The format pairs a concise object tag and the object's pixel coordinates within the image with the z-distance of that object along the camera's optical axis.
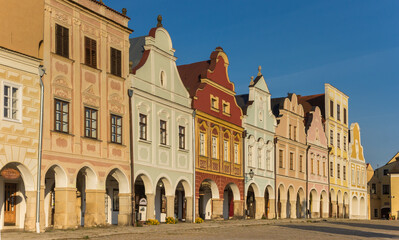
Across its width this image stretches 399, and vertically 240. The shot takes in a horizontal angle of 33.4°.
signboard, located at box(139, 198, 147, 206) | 33.00
